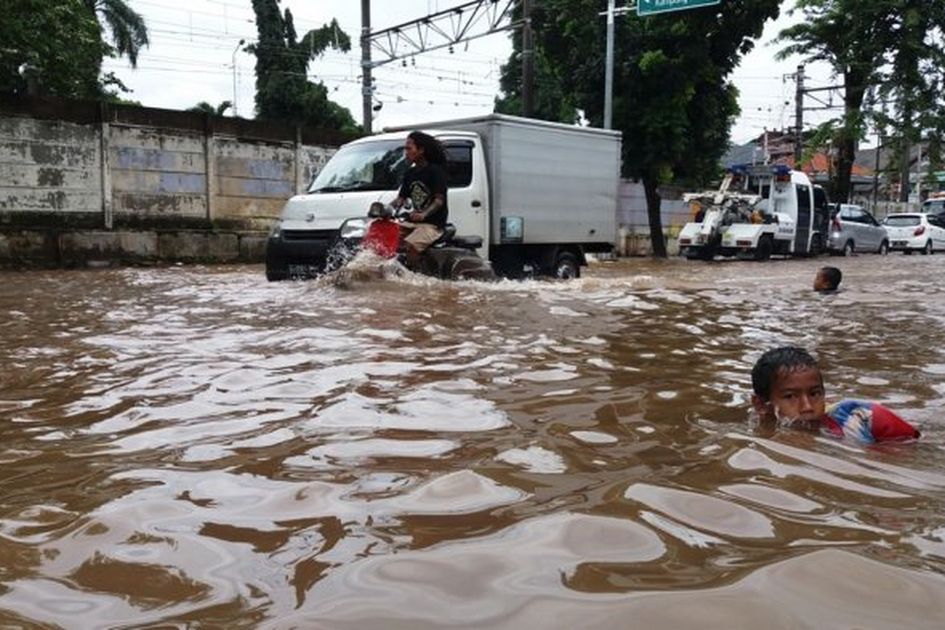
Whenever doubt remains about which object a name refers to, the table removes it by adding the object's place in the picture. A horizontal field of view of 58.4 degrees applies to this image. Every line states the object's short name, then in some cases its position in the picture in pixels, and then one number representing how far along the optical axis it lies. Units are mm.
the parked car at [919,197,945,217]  39656
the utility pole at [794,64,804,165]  37406
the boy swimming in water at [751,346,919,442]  3191
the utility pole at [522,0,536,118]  18828
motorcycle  8203
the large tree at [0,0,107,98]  14703
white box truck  8953
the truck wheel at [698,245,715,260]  20875
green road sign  15836
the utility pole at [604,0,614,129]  18250
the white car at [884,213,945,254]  28062
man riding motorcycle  8109
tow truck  20781
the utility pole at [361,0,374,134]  22344
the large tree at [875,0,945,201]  25359
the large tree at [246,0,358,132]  34844
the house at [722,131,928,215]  47256
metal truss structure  19438
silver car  24672
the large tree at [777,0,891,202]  26016
